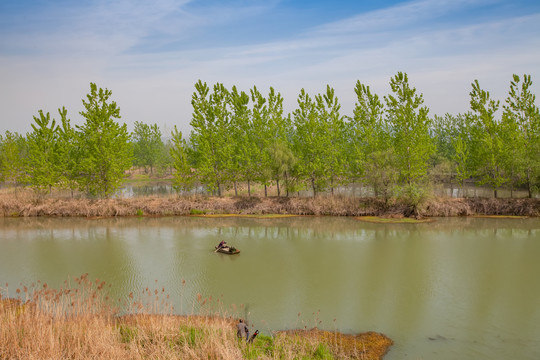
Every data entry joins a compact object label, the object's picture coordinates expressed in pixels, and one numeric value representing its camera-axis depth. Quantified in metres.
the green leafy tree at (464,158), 44.97
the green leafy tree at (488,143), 41.88
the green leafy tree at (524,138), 39.88
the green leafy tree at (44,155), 46.41
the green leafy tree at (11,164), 53.66
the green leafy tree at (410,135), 42.62
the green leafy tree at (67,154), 47.34
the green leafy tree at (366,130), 44.78
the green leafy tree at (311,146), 45.44
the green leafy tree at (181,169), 47.55
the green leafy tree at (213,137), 47.22
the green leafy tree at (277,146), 44.66
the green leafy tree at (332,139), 45.44
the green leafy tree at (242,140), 46.72
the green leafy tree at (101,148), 45.81
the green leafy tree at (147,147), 89.88
